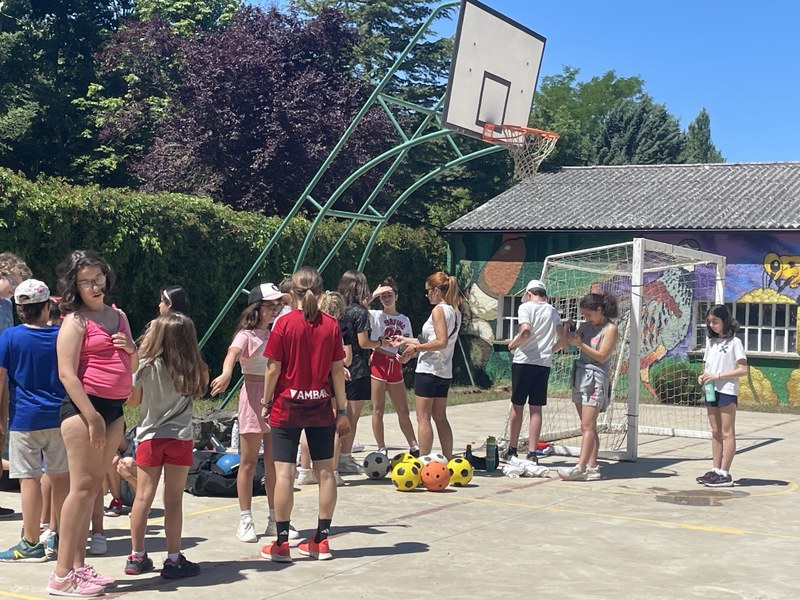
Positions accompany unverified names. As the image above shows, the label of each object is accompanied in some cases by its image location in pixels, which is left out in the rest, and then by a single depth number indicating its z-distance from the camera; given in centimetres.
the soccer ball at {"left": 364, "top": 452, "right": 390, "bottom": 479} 1023
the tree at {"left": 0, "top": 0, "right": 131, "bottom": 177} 3081
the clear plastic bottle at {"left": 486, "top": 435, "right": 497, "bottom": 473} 1095
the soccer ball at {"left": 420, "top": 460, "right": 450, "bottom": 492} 971
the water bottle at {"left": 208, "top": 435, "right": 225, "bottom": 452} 979
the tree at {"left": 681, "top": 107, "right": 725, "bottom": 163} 7219
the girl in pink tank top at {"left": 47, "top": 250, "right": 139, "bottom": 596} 584
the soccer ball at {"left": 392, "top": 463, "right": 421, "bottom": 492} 967
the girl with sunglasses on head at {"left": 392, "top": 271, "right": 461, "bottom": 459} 1001
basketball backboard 1486
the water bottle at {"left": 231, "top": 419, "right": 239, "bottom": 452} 1045
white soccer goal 1216
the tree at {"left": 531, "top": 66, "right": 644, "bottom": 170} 6869
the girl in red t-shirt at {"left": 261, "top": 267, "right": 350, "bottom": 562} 684
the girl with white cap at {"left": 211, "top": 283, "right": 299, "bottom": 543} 752
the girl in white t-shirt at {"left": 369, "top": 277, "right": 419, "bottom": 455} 1043
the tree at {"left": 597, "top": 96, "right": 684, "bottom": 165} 4978
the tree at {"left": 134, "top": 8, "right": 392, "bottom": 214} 2795
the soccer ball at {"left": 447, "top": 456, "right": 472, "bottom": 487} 1002
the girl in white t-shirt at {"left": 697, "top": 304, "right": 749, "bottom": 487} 1031
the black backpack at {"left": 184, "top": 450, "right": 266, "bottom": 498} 914
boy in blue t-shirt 639
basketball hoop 1566
